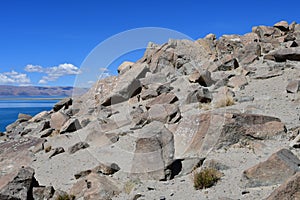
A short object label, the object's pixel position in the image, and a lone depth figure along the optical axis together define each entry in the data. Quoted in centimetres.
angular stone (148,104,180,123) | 1371
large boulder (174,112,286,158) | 997
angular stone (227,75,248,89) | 1733
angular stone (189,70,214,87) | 1892
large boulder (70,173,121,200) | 838
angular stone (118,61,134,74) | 2721
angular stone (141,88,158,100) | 1881
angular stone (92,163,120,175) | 1041
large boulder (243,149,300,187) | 702
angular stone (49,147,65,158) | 1433
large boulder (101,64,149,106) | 2089
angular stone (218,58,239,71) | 2084
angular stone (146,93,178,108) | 1661
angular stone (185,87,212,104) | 1569
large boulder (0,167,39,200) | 895
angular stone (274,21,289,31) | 2792
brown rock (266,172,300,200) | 540
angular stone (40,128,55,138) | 1867
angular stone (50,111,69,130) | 1965
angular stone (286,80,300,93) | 1392
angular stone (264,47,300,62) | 1908
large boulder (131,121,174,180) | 912
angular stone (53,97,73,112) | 2569
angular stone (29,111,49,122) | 2531
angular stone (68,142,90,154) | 1380
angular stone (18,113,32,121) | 2766
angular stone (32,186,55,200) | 930
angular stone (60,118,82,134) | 1759
